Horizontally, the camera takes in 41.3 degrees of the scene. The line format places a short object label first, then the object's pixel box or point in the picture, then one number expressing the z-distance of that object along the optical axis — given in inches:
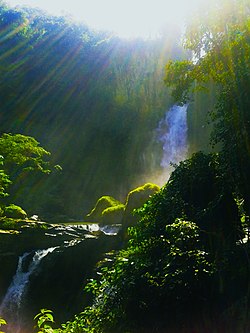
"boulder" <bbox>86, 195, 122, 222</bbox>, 849.5
